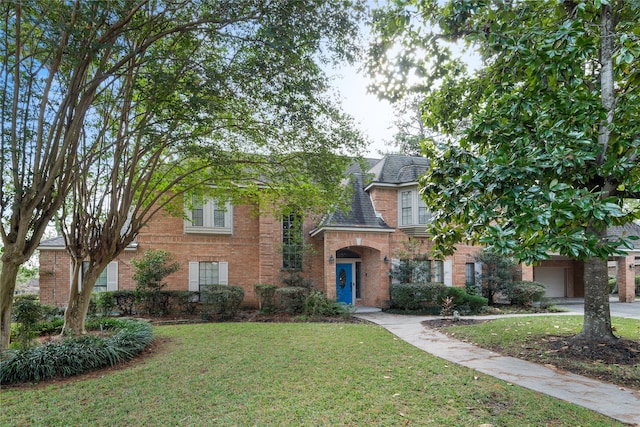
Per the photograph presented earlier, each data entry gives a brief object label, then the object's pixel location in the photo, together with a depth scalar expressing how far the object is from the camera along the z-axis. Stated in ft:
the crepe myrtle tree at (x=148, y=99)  20.17
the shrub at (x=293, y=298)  44.34
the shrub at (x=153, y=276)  43.64
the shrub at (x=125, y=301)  44.65
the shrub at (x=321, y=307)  42.52
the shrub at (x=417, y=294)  45.37
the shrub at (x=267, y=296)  47.42
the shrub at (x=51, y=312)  38.19
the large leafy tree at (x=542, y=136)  15.35
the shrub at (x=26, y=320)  22.39
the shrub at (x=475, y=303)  45.88
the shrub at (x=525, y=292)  48.62
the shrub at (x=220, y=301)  42.68
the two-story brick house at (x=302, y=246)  48.27
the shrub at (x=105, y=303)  42.63
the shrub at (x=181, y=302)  46.53
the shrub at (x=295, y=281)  49.06
